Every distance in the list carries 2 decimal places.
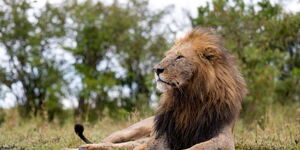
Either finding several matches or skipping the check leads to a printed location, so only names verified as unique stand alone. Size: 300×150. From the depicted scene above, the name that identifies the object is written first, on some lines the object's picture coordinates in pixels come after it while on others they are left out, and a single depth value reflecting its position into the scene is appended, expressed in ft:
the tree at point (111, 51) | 54.08
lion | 15.06
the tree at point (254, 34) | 41.50
